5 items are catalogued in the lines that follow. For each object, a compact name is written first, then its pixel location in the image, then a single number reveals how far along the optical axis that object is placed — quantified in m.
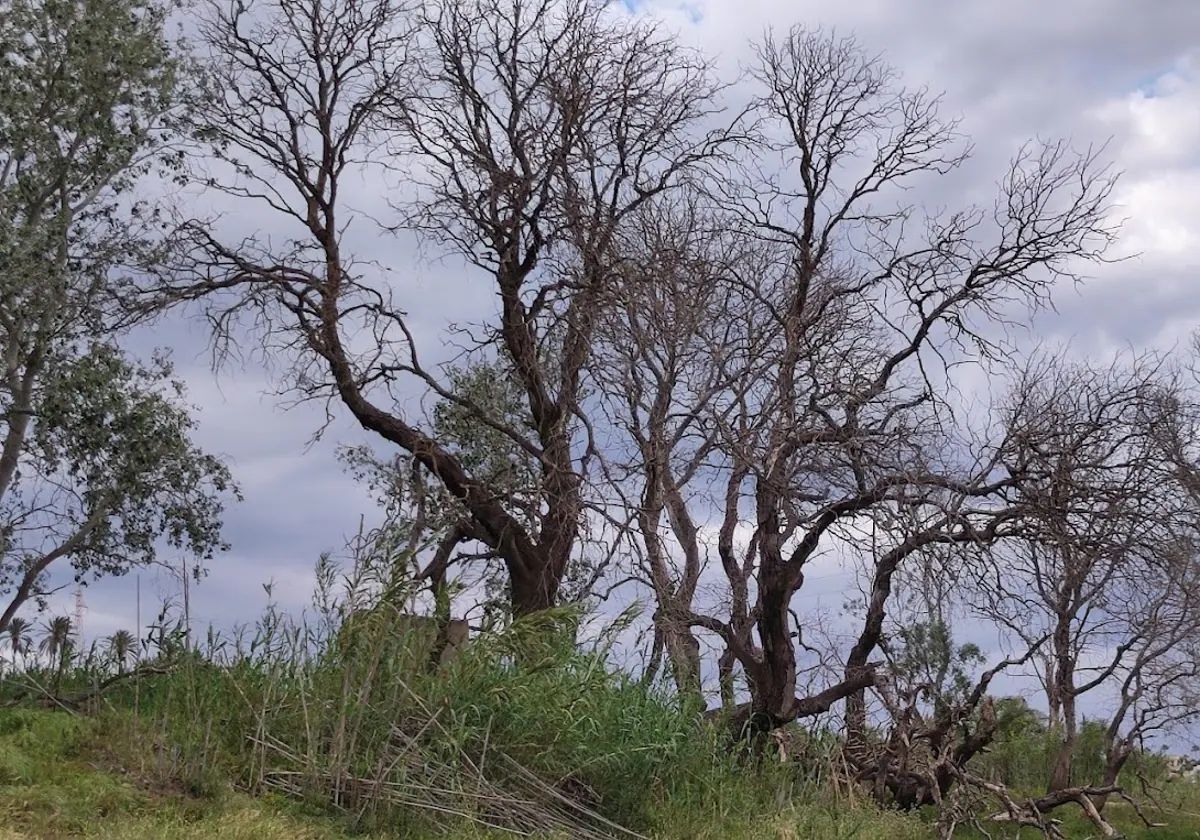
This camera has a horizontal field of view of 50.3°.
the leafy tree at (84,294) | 16.06
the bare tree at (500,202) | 14.27
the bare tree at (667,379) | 13.38
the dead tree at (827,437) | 13.57
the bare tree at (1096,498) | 13.61
